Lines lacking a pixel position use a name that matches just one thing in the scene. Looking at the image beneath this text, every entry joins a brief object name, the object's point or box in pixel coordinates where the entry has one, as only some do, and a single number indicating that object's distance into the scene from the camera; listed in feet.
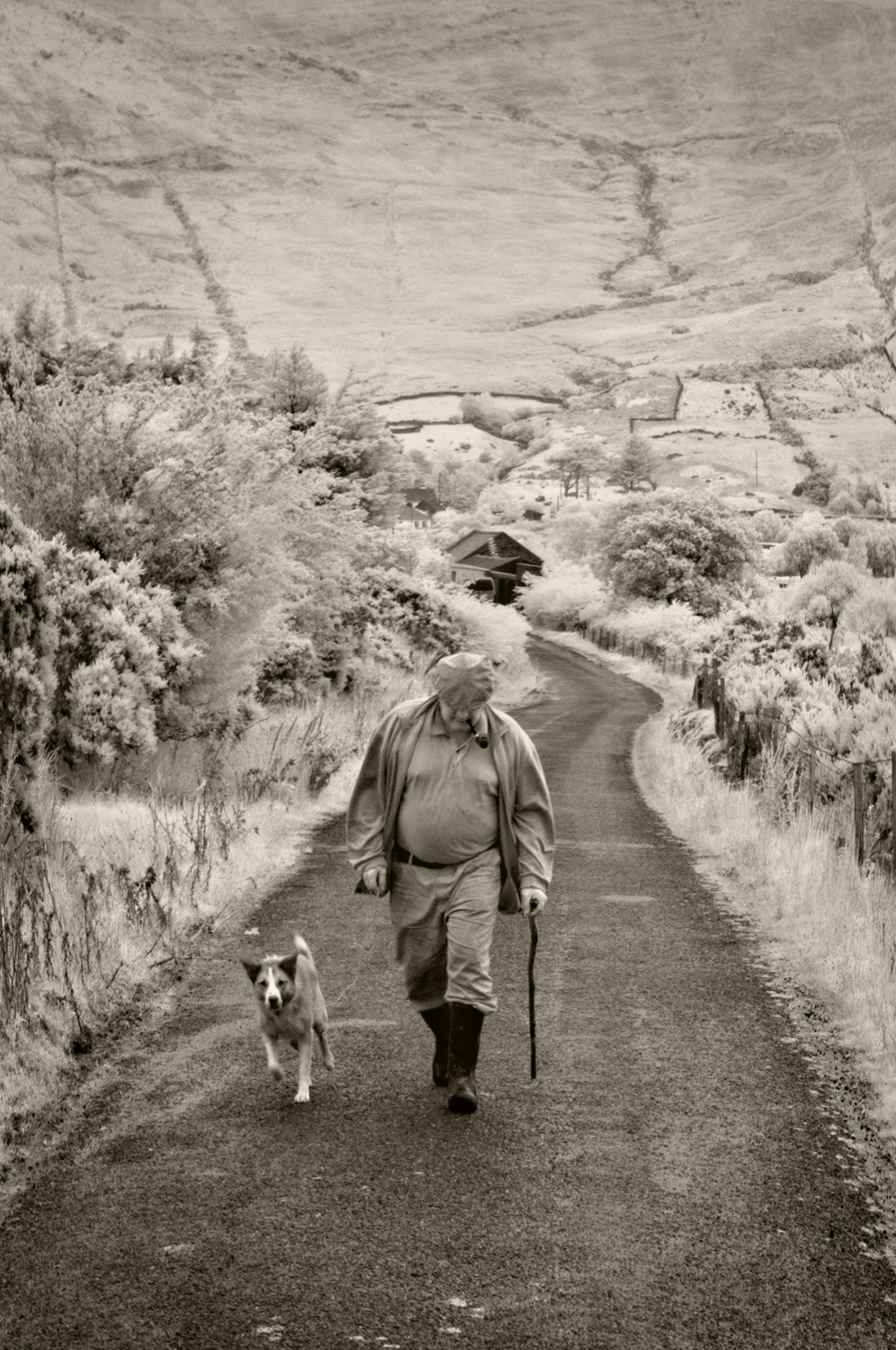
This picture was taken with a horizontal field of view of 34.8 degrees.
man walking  21.52
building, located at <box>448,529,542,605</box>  303.68
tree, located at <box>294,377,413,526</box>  103.91
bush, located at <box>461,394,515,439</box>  647.56
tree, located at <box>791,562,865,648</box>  149.38
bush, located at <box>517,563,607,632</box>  270.46
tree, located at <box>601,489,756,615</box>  234.99
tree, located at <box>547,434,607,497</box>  467.93
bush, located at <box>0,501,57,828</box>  40.32
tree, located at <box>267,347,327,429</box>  105.50
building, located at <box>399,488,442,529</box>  430.49
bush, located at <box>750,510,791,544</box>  302.86
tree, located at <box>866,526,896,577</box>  202.80
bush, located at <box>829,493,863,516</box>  340.98
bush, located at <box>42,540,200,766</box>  46.14
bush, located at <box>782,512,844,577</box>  256.73
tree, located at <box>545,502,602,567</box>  336.06
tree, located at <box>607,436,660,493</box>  417.88
